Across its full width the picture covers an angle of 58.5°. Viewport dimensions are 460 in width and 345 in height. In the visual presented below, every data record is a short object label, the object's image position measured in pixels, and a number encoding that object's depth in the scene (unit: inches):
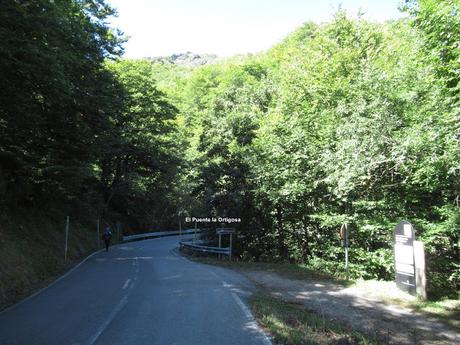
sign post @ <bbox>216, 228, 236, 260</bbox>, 892.6
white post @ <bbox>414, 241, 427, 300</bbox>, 463.8
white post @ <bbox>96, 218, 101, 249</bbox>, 1185.0
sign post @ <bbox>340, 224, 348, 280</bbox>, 628.7
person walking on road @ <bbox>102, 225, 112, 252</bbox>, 1097.4
